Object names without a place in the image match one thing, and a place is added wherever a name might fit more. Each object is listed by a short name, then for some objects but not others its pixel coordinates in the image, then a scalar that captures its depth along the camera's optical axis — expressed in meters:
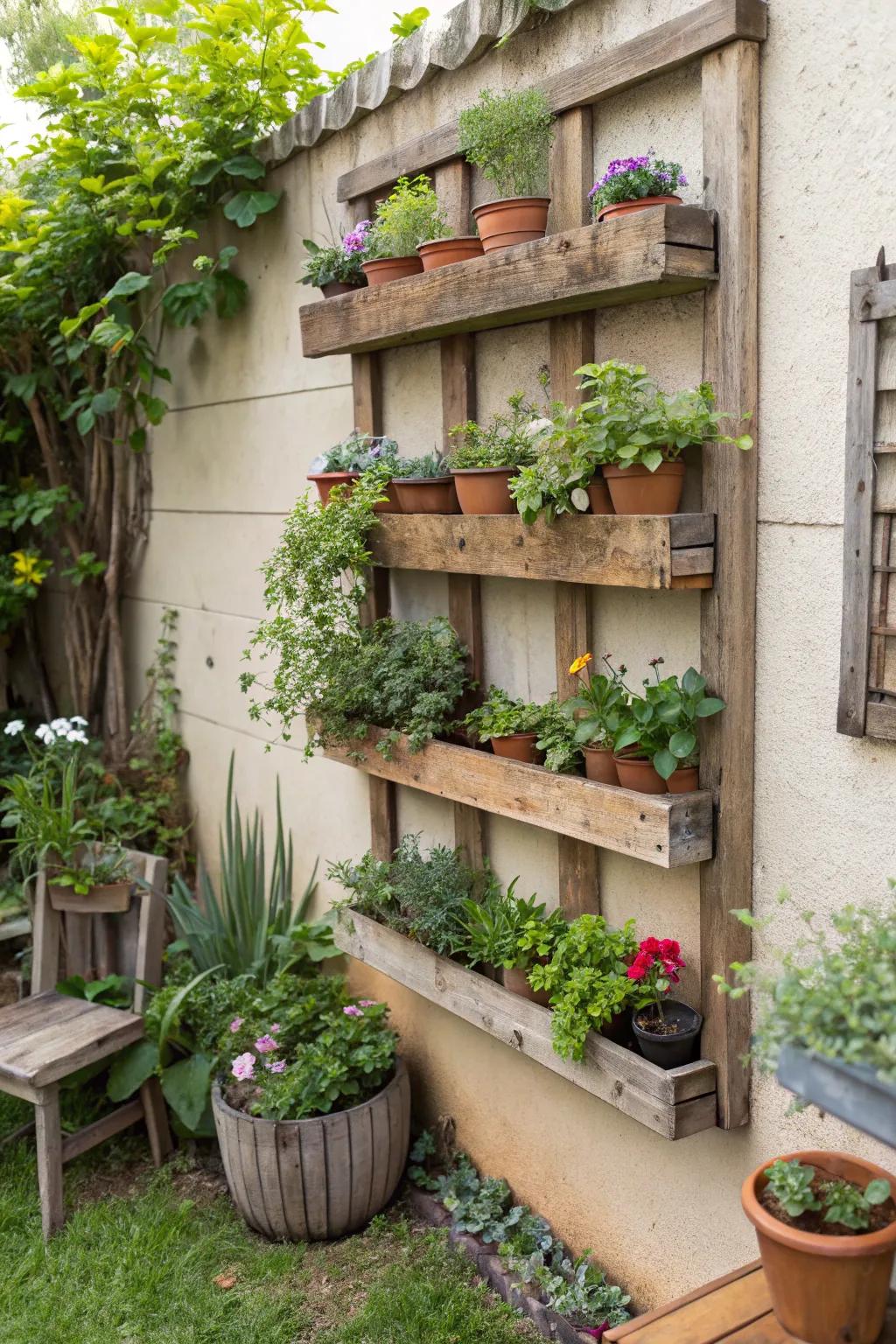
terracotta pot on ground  1.57
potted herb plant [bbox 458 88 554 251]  2.26
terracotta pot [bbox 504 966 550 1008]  2.48
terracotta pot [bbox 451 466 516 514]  2.37
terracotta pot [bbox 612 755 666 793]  2.14
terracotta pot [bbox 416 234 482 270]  2.46
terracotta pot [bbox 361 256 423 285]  2.67
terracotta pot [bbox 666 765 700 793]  2.12
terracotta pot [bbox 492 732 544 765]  2.46
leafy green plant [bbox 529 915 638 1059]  2.24
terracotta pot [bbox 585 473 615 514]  2.14
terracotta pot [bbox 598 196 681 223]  1.99
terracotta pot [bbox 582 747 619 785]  2.24
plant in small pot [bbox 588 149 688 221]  1.98
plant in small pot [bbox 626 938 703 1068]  2.18
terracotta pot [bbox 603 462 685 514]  2.03
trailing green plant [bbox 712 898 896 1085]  1.35
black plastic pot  2.17
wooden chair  3.07
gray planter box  1.35
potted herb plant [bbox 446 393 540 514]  2.35
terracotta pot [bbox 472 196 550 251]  2.27
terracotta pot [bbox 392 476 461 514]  2.62
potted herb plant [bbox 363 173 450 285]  2.58
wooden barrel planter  2.83
